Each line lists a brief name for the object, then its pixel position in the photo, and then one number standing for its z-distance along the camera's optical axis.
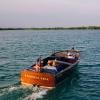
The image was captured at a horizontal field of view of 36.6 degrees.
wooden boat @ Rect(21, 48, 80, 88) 12.63
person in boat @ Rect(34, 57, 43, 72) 12.96
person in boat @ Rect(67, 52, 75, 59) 18.00
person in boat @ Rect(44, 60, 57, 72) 13.80
